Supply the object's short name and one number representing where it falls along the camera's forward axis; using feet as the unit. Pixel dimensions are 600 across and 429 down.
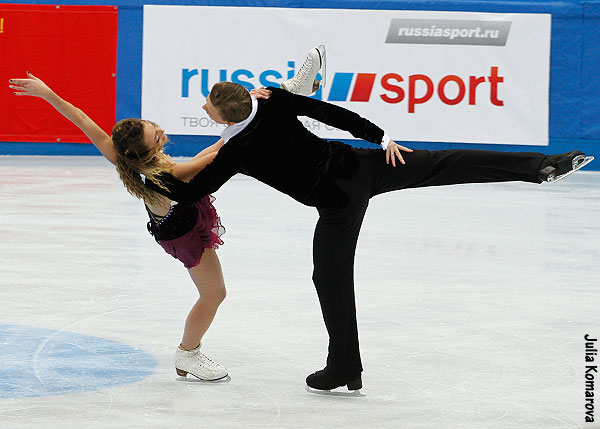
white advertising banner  98.78
